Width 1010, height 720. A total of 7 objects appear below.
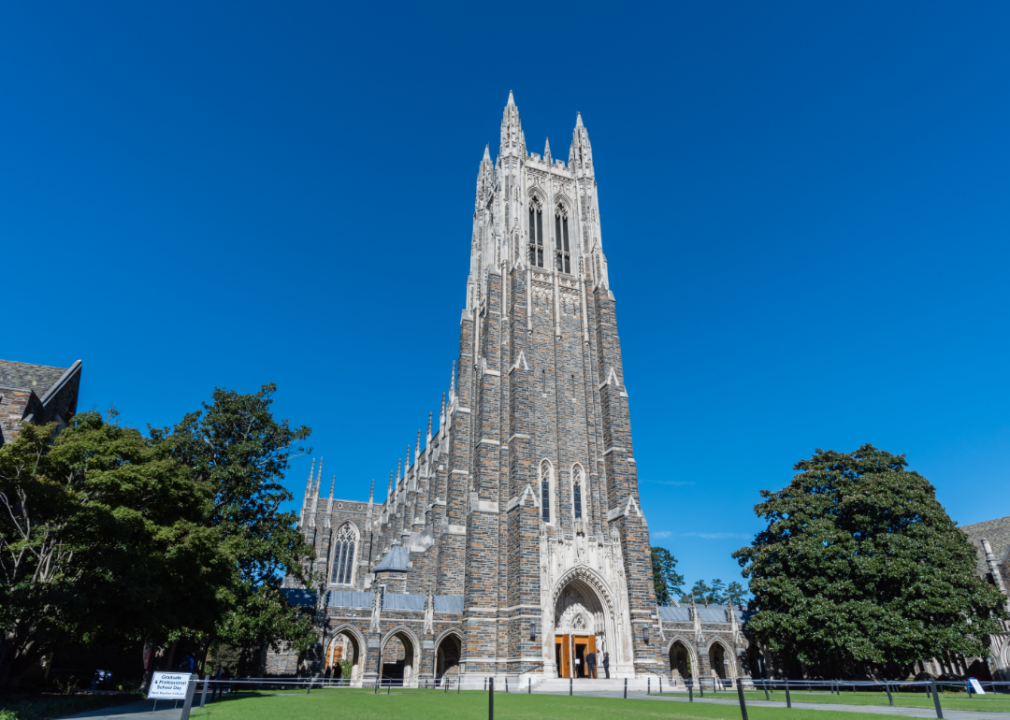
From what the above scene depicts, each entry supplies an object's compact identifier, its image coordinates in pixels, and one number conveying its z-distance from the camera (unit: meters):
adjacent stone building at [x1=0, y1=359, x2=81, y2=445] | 20.92
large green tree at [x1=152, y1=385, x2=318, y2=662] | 23.53
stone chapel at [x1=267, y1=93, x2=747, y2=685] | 28.48
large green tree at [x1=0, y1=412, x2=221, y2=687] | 14.77
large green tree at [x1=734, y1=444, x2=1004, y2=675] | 26.38
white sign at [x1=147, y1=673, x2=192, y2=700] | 8.39
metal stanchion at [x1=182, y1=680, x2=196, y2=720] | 8.64
